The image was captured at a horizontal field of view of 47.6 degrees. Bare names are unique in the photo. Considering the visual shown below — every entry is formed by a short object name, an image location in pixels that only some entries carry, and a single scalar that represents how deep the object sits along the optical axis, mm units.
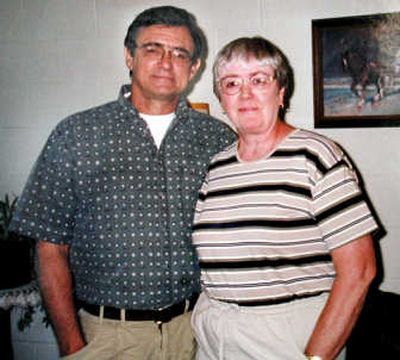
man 1359
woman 1101
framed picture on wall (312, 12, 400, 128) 1937
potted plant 1925
